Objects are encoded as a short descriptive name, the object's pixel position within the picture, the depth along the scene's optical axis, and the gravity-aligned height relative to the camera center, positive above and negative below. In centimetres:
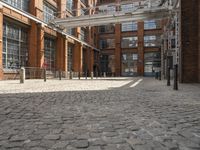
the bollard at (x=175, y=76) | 971 -17
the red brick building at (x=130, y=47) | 4372 +478
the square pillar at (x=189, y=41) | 1377 +181
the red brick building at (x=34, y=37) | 2047 +377
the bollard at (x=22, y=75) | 1489 -19
